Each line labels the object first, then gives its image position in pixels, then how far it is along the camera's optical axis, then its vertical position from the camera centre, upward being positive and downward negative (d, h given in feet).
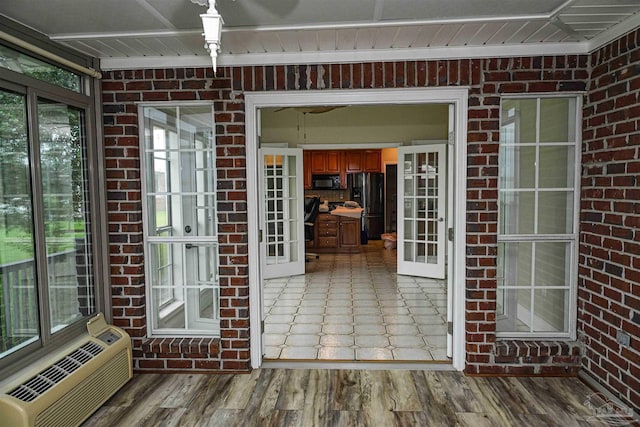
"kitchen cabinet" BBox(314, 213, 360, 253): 26.37 -2.56
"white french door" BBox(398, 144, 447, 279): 18.91 -0.77
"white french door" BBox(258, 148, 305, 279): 19.77 -0.89
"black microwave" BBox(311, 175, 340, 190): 30.78 +0.82
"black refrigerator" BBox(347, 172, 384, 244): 30.66 +0.00
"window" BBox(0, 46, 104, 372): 7.42 -0.29
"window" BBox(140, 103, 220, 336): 10.12 -0.60
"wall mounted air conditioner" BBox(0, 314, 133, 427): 6.72 -3.33
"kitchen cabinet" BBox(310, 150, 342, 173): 30.68 +2.40
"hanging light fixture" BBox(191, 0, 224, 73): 4.60 +1.84
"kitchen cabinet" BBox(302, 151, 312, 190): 30.66 +1.80
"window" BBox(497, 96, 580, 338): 9.66 -0.57
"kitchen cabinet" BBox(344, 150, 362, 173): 30.76 +2.33
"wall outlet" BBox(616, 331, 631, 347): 8.00 -2.83
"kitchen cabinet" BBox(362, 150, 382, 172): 30.83 +2.25
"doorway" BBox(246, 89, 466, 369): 9.53 +1.57
